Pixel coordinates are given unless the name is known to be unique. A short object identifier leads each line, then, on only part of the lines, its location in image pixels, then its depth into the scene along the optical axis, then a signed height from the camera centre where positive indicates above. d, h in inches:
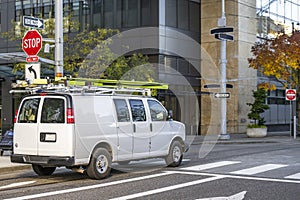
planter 1235.2 -74.7
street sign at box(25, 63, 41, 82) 616.4 +37.0
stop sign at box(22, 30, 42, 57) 634.8 +73.8
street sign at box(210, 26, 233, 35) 1094.1 +155.1
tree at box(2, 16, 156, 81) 885.8 +76.1
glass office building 1288.1 +215.9
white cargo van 452.4 -27.7
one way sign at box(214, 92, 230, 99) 1110.4 +13.5
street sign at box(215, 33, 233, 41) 1116.5 +142.7
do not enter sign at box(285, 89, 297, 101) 1160.2 +15.1
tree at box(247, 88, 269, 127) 1251.2 -11.9
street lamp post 1138.7 +34.0
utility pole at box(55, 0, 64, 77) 660.7 +88.3
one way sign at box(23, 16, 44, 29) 644.7 +101.5
